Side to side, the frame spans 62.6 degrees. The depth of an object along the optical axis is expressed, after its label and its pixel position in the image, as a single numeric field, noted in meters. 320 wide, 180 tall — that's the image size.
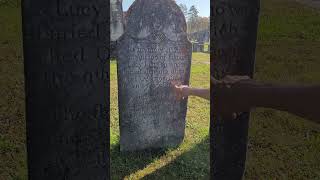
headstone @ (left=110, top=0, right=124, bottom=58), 6.59
